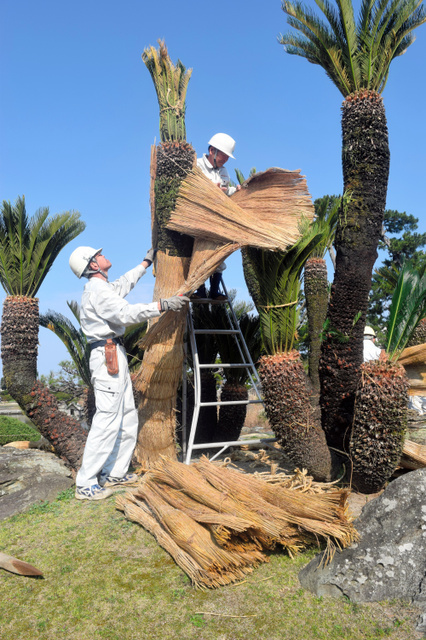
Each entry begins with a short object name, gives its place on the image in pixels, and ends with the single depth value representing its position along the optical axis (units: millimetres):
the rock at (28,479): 4730
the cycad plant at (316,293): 6747
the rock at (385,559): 3105
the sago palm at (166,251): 5281
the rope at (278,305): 4672
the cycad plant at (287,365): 4473
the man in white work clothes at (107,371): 4738
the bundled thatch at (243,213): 4605
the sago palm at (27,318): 5469
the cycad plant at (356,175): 4395
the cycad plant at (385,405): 4156
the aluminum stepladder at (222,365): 4957
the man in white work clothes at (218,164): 5418
